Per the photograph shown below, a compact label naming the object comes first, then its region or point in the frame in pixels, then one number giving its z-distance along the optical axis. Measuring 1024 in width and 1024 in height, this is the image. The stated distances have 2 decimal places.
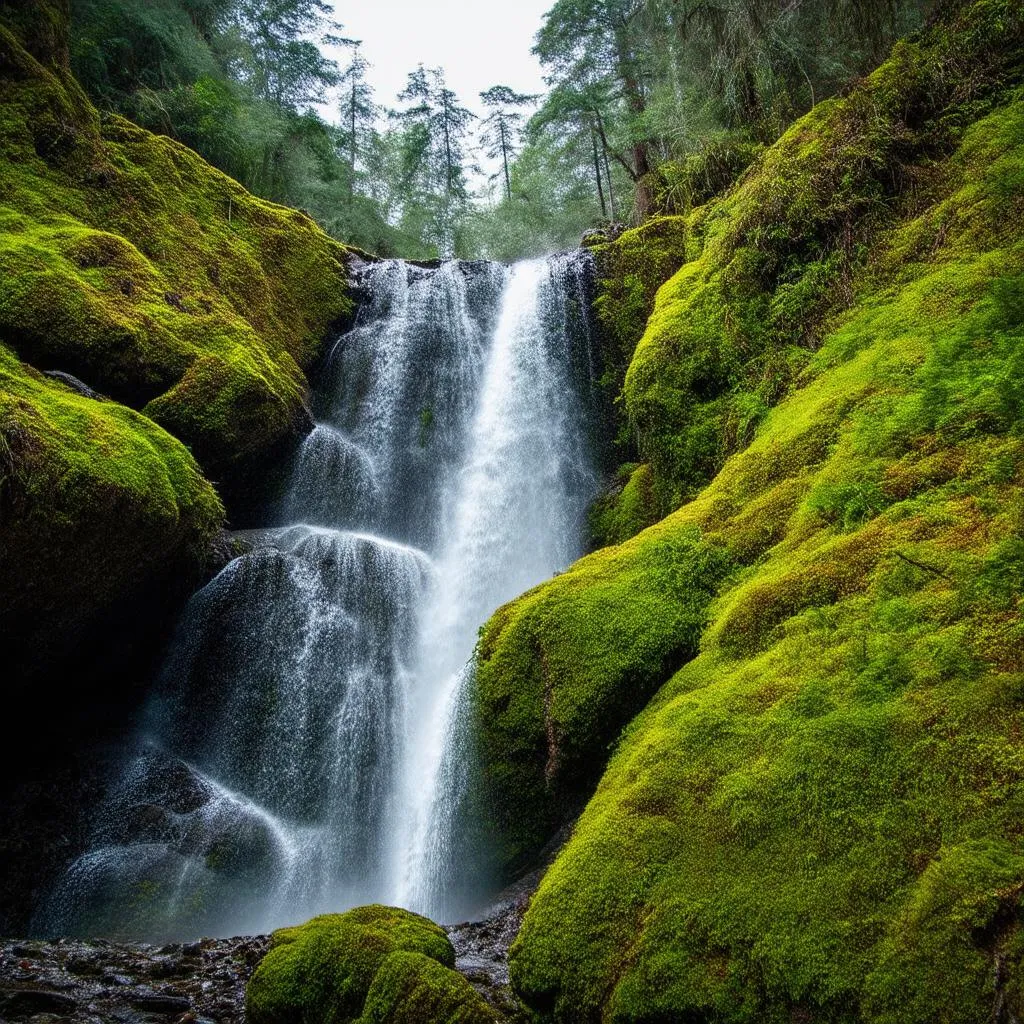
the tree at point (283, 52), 22.88
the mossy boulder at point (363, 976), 3.08
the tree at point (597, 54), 18.80
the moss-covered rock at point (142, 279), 8.84
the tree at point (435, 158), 29.23
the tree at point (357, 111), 28.36
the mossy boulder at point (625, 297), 11.41
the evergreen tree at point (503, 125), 31.44
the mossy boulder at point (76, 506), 6.42
